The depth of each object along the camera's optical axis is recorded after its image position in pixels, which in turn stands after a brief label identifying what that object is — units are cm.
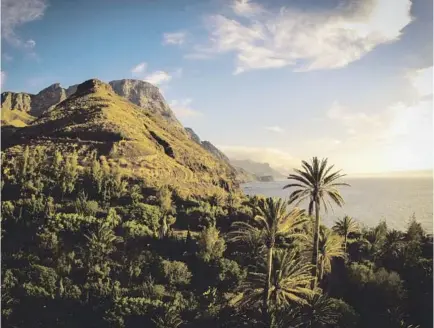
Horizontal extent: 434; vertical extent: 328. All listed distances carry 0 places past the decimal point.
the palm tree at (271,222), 2570
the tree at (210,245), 3669
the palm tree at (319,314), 2717
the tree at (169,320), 2744
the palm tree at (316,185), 2884
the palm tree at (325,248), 3409
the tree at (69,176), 4609
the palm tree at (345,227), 4285
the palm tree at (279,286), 2698
